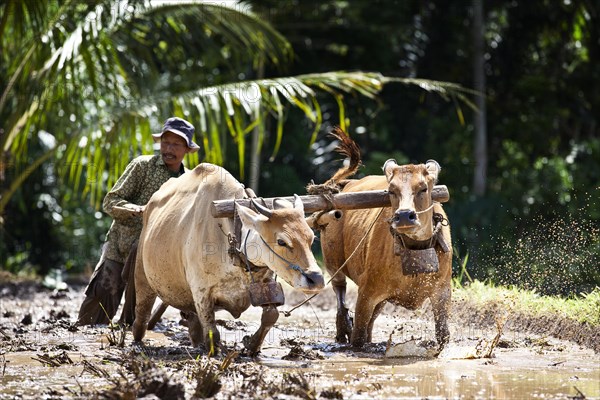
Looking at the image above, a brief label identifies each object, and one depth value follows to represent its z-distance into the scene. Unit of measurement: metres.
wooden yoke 14.37
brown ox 14.32
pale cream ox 13.06
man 17.08
